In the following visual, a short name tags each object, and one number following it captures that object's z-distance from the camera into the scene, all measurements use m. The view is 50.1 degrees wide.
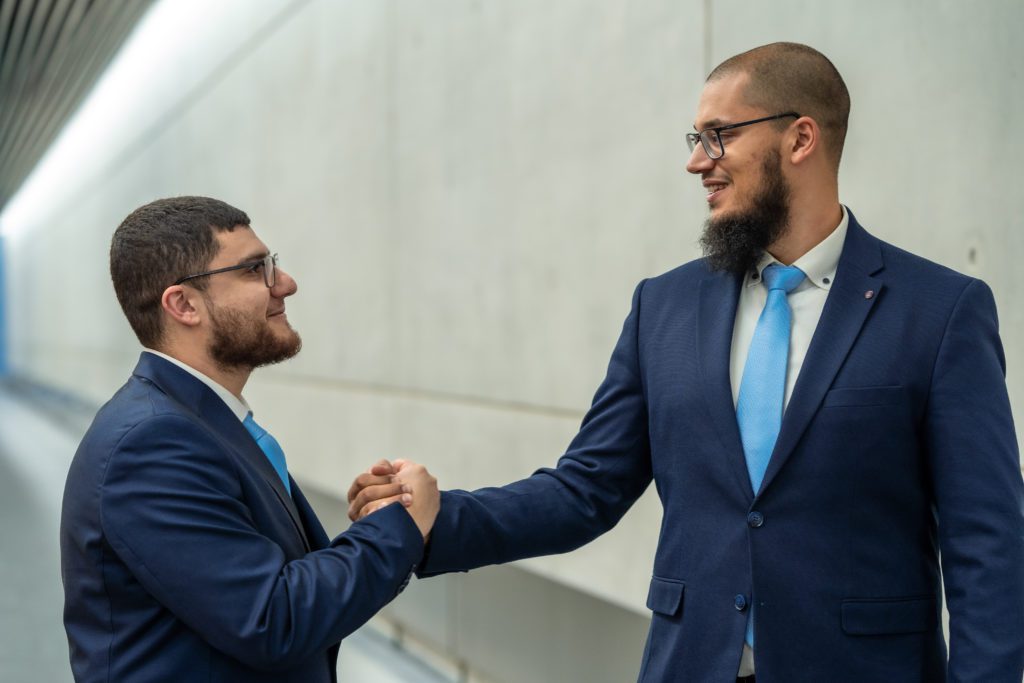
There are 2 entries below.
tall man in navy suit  2.03
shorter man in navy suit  1.98
